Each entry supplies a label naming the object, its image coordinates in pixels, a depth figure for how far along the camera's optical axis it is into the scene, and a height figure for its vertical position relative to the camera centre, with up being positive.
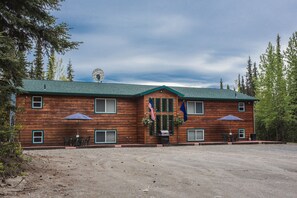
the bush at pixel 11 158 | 8.09 -0.84
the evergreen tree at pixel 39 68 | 52.02 +9.48
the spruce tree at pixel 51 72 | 47.09 +7.97
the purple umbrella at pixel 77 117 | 22.47 +0.70
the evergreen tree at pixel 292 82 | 30.19 +4.26
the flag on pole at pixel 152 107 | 24.55 +1.45
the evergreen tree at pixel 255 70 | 70.79 +12.19
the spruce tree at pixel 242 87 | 76.49 +9.27
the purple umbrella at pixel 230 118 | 26.73 +0.68
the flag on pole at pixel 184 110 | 25.67 +1.30
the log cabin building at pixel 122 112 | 23.30 +1.15
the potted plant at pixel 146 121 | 24.53 +0.43
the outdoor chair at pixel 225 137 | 27.39 -0.88
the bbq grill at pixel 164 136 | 24.88 -0.70
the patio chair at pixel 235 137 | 27.90 -0.91
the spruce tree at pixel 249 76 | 71.19 +10.91
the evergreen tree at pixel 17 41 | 8.23 +2.66
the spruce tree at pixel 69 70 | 64.31 +11.20
